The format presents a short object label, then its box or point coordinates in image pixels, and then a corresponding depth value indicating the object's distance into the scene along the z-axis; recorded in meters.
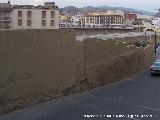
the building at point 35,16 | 39.14
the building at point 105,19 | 87.14
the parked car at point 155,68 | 20.86
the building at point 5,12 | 36.45
